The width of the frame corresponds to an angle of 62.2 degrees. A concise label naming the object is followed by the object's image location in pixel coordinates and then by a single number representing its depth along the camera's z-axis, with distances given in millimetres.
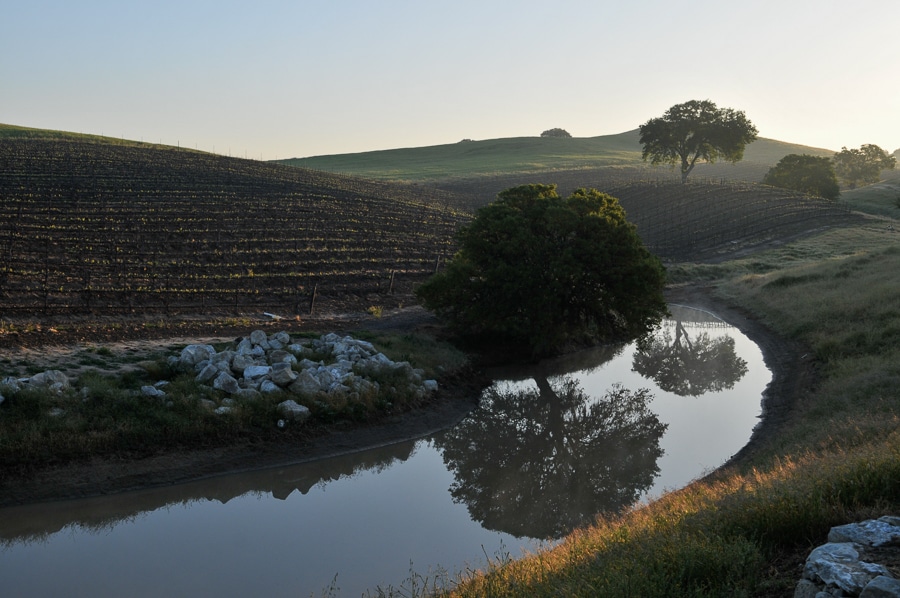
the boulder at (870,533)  7336
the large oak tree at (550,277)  26594
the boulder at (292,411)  19500
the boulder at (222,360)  20234
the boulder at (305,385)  20234
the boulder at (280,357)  21438
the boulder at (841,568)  6371
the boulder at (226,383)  19469
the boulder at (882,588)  5893
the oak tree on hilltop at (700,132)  80938
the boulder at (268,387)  19828
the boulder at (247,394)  19422
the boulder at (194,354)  20469
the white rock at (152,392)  18547
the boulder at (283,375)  20241
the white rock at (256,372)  20359
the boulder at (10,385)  16953
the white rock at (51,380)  17609
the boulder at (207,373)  19703
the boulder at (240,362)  20594
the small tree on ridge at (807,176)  77938
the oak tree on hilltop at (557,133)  189250
